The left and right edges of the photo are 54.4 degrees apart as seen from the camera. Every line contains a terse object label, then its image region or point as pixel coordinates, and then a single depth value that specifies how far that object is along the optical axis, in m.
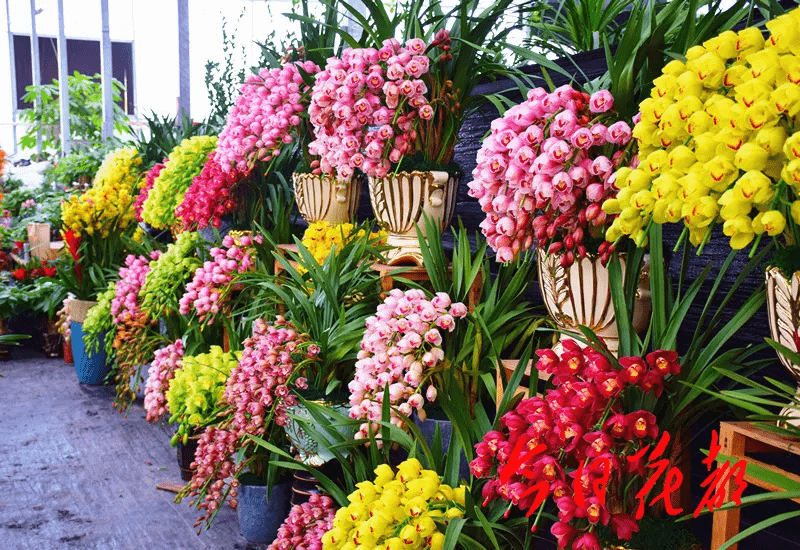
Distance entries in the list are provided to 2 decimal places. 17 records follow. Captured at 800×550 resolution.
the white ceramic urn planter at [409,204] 2.06
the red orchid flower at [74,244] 4.48
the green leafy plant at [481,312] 1.84
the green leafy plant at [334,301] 2.25
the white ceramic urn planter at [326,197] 2.52
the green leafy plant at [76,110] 9.09
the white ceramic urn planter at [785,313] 1.02
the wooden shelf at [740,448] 1.04
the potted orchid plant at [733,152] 0.95
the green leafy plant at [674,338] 1.22
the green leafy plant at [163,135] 4.30
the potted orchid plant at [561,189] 1.32
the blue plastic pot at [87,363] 4.37
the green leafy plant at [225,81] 4.05
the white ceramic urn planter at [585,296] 1.44
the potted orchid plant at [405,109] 1.97
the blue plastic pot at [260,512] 2.40
